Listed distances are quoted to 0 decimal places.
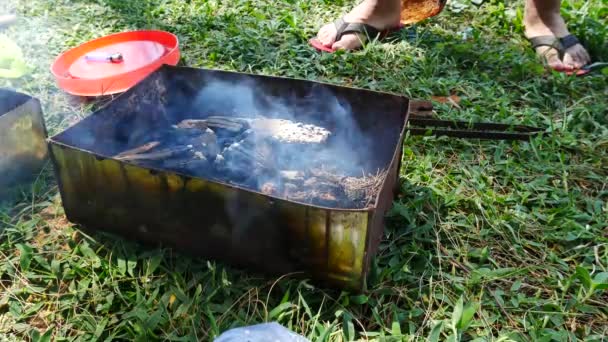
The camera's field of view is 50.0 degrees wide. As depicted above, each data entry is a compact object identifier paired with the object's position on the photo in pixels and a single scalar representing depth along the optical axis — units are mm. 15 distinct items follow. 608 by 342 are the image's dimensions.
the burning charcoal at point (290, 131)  1034
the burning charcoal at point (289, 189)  939
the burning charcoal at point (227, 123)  1060
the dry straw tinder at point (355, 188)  946
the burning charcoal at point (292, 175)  970
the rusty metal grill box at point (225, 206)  844
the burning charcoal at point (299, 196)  924
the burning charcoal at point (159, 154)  972
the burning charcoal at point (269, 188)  930
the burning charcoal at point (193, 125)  1059
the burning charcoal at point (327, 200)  918
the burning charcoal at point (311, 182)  957
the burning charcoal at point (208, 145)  1003
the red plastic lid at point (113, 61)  1244
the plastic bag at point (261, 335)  793
